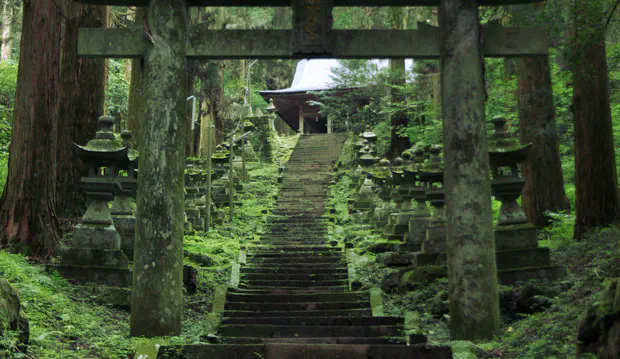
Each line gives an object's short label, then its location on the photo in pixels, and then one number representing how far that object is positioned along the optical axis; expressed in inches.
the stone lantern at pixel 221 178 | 687.1
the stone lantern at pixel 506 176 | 320.2
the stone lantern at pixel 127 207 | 344.8
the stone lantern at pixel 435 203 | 385.4
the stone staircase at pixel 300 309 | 205.6
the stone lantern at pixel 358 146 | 878.2
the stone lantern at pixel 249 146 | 976.9
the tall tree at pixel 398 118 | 771.4
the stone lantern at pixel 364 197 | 679.7
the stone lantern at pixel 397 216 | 496.1
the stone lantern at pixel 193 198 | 562.9
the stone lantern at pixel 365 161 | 794.8
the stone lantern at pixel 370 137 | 907.4
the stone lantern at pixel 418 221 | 443.5
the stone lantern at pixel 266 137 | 1012.5
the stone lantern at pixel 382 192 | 569.6
